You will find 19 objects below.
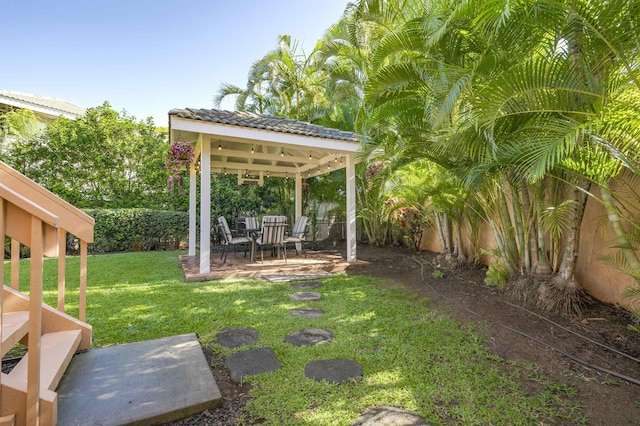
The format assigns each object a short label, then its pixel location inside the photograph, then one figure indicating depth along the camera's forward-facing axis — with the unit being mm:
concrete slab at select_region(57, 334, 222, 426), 1773
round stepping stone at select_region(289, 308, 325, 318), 3766
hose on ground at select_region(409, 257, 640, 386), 2301
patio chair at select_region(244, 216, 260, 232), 9195
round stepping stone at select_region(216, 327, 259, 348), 2936
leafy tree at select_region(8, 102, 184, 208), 9633
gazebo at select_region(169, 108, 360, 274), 5641
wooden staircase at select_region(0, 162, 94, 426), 1530
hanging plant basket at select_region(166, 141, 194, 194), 5992
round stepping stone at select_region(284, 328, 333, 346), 2965
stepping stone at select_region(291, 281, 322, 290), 5241
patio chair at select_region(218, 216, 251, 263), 7281
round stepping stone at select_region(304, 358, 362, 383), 2305
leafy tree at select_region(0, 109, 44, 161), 9508
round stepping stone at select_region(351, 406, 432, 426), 1783
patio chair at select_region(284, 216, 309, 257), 8359
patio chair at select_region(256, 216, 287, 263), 6898
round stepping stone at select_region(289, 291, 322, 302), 4496
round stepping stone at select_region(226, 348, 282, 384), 2375
